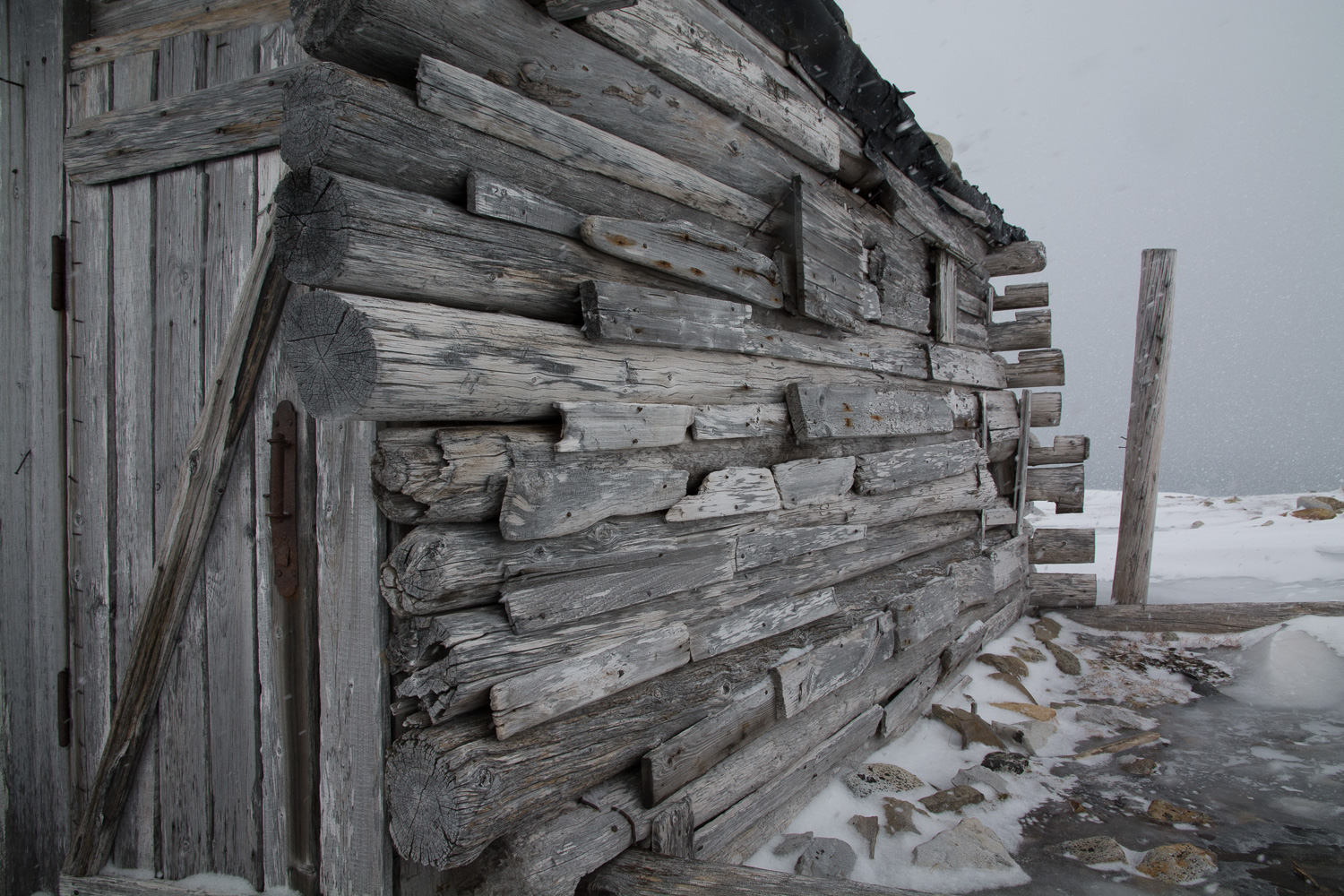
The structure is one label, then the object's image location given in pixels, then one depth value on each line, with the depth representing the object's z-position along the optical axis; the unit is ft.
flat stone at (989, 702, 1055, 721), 12.91
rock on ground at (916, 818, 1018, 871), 8.32
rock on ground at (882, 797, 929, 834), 9.12
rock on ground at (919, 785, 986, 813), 9.70
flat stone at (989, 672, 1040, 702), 14.08
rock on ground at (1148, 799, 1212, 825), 9.32
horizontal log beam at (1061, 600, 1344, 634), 17.12
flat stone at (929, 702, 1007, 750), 11.87
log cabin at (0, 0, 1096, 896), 5.57
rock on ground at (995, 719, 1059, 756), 11.82
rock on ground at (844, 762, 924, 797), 10.16
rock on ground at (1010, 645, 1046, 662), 16.01
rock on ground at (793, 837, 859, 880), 8.11
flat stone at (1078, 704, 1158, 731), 12.64
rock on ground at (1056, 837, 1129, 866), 8.46
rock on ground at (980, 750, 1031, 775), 10.86
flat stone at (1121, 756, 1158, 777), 10.84
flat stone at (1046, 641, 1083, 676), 15.38
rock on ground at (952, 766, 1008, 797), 10.30
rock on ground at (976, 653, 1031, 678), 15.07
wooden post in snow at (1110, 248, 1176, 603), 19.60
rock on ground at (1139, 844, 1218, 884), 7.98
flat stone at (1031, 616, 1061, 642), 17.61
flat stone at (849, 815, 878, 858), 8.71
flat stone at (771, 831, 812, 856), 8.63
